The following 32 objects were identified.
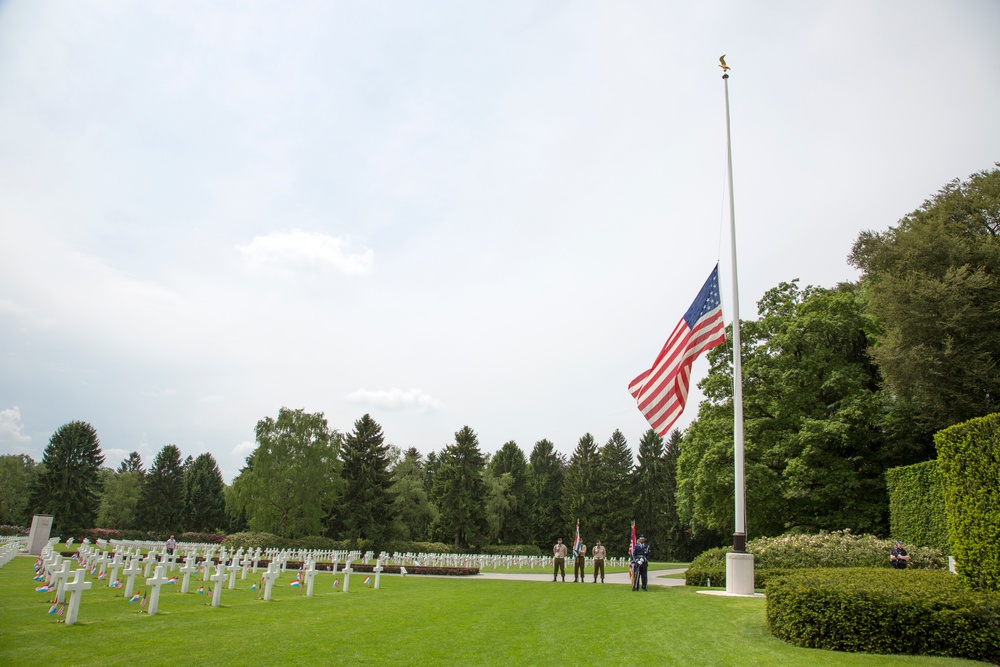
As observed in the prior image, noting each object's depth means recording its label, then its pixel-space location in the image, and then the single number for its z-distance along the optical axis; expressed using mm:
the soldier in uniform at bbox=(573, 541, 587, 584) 22689
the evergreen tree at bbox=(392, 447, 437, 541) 56125
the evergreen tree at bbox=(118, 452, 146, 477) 101250
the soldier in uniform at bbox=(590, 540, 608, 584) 22969
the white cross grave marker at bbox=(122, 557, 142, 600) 12648
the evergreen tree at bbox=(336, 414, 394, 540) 50938
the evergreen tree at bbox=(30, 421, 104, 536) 64000
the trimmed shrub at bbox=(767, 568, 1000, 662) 8039
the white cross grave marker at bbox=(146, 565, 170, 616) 10430
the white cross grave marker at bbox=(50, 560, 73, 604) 9695
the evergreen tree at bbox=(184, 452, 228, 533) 80875
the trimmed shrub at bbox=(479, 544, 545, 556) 61031
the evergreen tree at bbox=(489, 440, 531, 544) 70750
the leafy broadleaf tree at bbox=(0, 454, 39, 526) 68000
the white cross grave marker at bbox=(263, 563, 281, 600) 14094
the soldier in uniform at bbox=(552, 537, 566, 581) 23062
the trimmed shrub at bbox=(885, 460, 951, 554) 21031
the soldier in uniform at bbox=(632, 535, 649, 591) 18250
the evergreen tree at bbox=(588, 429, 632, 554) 70938
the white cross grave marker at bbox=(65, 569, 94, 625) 8805
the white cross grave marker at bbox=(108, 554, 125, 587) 14102
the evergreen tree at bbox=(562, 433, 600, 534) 71438
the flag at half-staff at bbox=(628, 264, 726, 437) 15836
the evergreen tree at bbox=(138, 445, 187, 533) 75500
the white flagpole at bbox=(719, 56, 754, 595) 15023
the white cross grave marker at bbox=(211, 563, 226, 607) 12188
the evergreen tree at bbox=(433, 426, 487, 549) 63719
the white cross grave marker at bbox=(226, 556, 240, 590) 16294
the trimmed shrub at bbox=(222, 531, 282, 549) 42906
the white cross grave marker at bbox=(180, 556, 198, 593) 14375
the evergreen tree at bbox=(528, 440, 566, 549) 77188
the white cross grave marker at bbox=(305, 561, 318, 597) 15648
